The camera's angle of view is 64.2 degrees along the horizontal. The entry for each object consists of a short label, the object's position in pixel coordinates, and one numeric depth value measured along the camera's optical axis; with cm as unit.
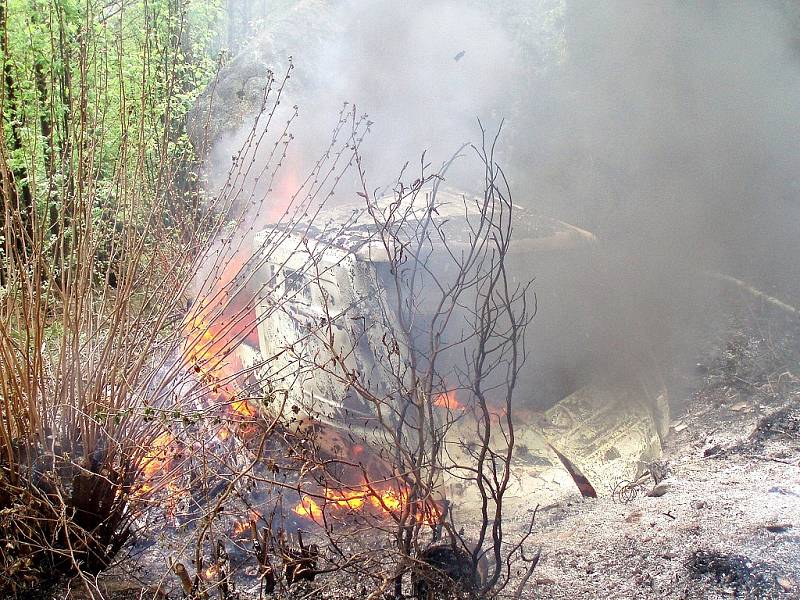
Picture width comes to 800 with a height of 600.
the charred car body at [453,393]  433
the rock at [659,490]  390
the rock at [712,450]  456
